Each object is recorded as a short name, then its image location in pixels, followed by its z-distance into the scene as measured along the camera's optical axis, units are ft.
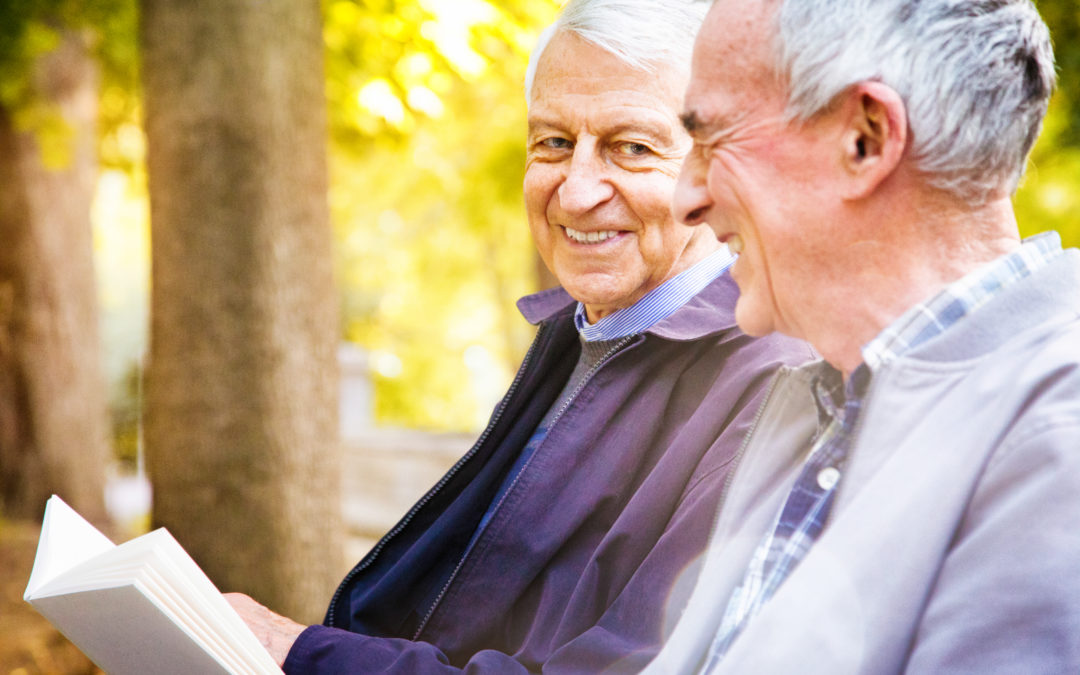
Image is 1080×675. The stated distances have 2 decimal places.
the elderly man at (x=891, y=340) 3.72
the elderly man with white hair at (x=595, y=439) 5.93
